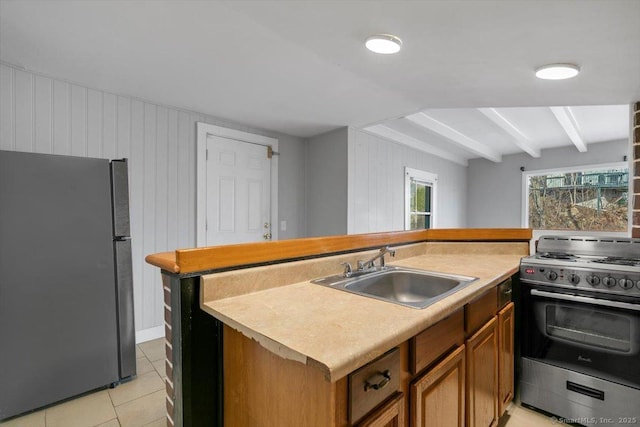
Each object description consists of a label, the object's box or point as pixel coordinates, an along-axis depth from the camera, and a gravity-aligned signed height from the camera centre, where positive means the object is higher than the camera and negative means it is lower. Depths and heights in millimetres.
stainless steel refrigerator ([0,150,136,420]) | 1780 -437
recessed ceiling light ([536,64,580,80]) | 1901 +880
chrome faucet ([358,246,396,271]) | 1607 -280
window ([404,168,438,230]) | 4957 +186
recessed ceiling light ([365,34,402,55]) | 1692 +947
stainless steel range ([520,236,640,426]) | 1596 -711
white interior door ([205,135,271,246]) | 3270 +204
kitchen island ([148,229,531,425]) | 765 -341
